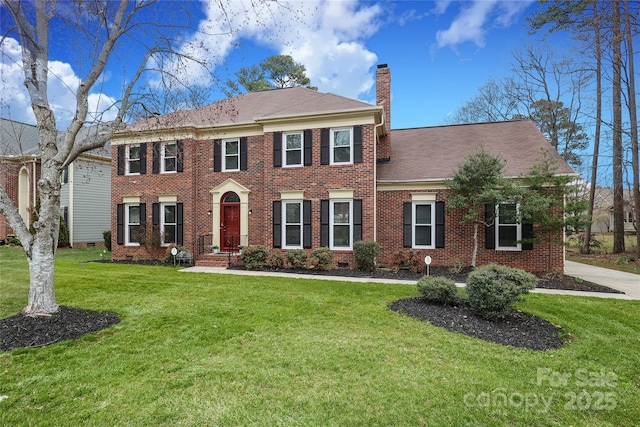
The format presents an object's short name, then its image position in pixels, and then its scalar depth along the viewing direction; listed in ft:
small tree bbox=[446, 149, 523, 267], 31.91
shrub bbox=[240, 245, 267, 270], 37.60
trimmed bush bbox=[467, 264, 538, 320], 17.48
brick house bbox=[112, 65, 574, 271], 37.50
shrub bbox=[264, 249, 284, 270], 37.86
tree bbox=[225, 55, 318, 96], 85.30
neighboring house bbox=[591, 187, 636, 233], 83.31
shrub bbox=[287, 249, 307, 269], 37.40
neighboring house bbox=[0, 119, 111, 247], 60.64
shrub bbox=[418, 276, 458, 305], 20.71
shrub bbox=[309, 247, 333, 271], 36.19
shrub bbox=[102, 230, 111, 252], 56.13
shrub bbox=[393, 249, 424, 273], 36.83
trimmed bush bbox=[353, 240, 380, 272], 35.53
